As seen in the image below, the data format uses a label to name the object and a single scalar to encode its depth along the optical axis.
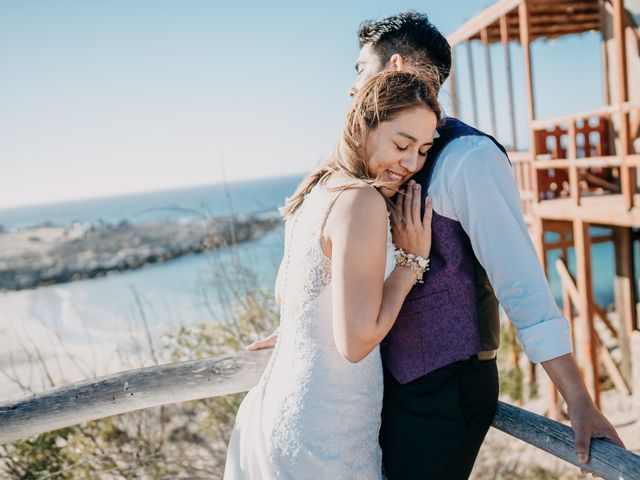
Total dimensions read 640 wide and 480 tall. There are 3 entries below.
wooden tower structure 5.96
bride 1.56
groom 1.47
